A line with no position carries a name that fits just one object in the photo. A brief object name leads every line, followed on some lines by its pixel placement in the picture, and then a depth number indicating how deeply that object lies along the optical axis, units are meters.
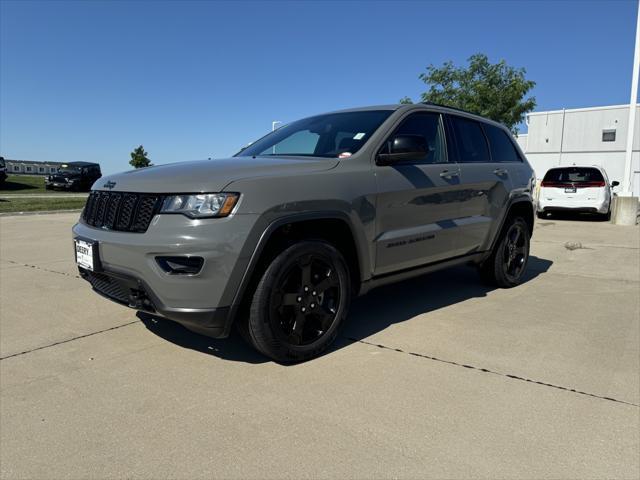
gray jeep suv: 2.76
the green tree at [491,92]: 21.97
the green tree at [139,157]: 48.75
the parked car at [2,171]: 24.41
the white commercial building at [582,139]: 31.89
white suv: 13.32
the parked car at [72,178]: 25.58
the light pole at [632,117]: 13.92
